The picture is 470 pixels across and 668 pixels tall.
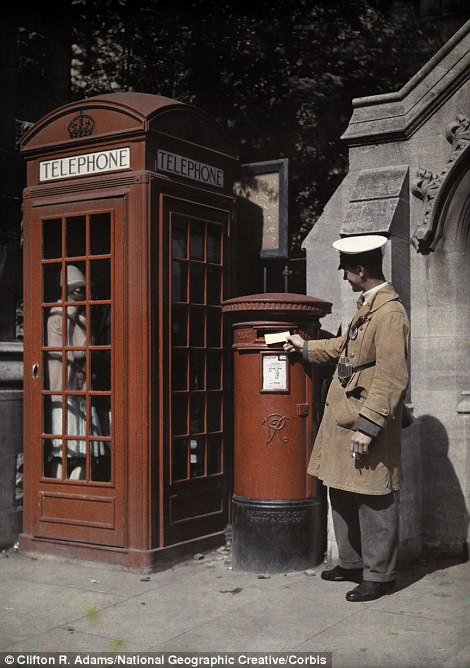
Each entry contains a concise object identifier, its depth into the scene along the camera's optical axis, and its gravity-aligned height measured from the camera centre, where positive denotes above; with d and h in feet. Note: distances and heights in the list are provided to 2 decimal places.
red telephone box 20.90 +1.11
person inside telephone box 22.25 -0.06
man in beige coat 17.24 -1.07
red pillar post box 20.26 -1.57
